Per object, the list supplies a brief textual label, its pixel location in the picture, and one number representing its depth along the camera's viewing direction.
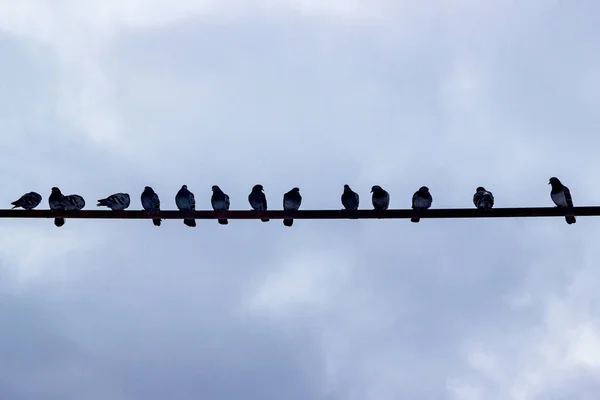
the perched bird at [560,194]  14.29
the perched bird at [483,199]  13.95
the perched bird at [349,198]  15.22
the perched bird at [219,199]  15.47
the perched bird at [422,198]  14.40
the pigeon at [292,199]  15.22
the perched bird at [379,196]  14.81
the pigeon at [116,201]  14.25
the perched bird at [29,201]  14.80
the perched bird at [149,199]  15.64
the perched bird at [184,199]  15.74
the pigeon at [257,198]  15.35
